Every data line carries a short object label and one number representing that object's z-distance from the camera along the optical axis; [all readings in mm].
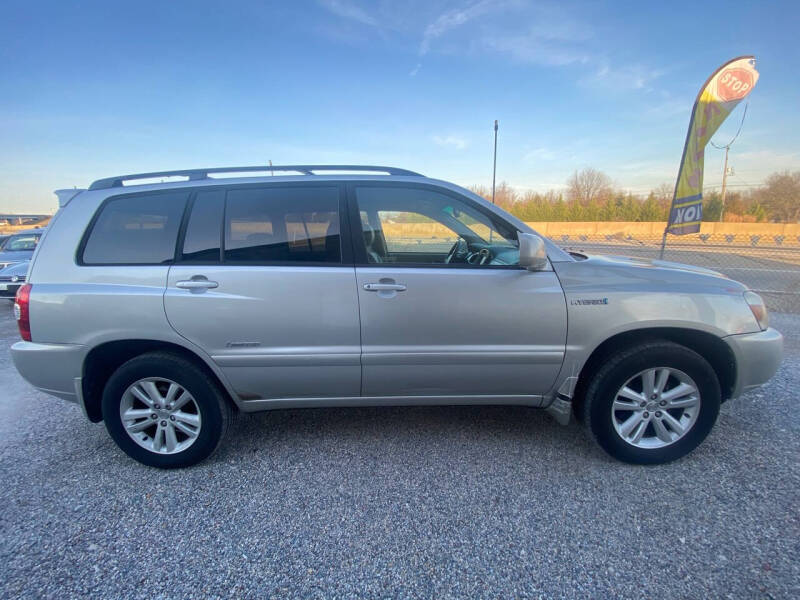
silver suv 2248
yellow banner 5762
